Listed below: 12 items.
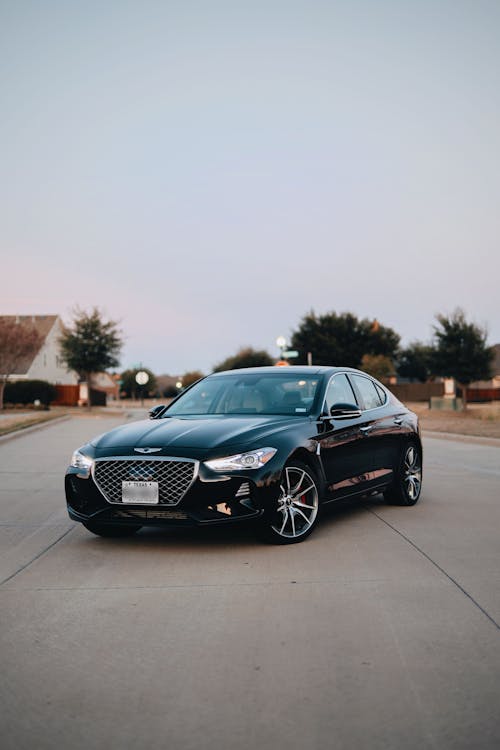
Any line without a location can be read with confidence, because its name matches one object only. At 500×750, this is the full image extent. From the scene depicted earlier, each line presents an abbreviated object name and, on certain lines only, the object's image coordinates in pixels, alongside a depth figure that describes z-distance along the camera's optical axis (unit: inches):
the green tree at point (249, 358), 3903.3
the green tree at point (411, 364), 3688.5
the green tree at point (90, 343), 2069.4
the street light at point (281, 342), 1153.4
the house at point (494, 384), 3161.7
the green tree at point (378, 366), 2400.3
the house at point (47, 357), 2675.7
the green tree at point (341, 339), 3112.7
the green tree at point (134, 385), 5152.6
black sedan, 273.7
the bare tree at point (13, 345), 1863.9
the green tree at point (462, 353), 1692.9
